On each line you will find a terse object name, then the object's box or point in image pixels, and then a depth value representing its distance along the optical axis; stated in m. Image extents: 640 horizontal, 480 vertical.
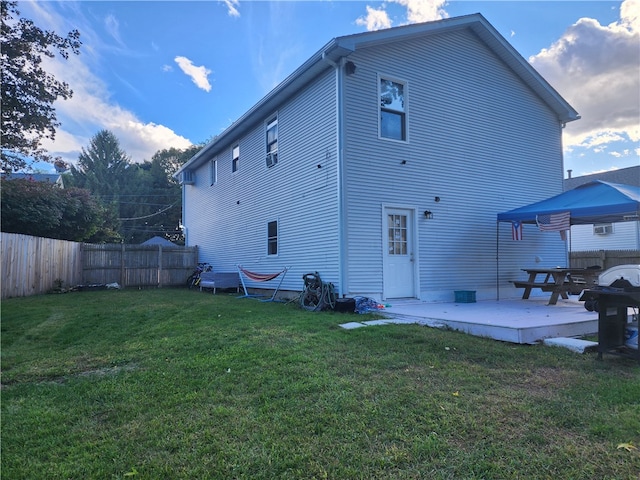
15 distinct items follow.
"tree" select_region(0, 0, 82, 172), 10.06
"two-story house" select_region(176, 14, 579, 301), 8.05
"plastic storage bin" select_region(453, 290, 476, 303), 8.67
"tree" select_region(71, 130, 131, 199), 38.72
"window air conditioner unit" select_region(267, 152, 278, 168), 10.87
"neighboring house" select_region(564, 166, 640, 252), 18.25
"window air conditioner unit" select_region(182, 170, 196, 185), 17.97
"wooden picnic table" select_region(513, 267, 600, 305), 7.74
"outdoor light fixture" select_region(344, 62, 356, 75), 7.95
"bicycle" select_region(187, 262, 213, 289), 14.96
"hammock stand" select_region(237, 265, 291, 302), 10.04
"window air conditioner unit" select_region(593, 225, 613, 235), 19.27
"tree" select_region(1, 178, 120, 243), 14.71
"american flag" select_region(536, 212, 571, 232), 8.03
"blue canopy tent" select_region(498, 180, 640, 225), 7.20
